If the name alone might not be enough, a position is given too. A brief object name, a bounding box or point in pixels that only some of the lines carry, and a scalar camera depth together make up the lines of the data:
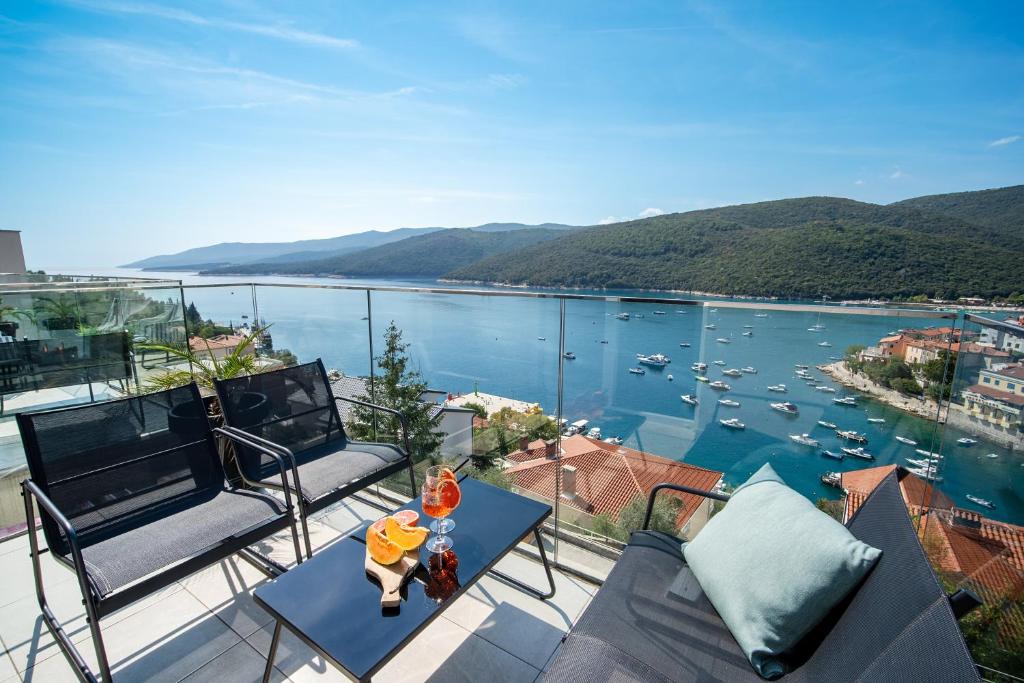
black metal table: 1.11
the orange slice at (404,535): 1.47
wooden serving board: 1.26
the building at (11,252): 12.31
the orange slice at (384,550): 1.42
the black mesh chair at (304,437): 2.06
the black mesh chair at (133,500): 1.44
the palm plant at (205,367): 2.98
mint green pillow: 1.14
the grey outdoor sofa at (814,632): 0.81
